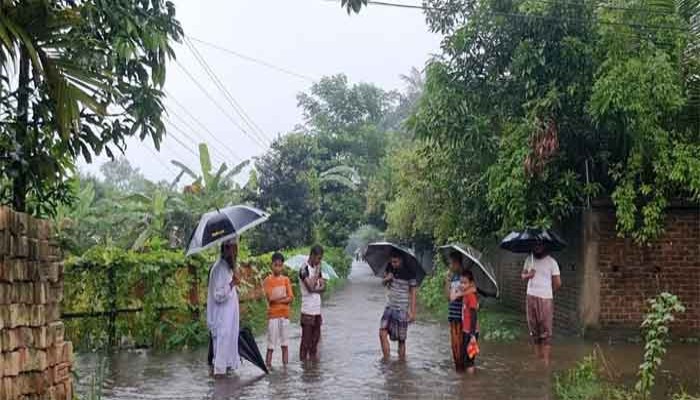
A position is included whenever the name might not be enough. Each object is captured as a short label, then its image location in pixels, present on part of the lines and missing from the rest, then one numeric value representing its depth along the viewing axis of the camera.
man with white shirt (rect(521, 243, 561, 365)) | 10.04
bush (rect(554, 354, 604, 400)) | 7.69
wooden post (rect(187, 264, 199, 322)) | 11.95
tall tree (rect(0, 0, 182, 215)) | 5.48
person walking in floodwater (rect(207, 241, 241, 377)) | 9.25
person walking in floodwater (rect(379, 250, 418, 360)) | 10.34
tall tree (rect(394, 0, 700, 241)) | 11.05
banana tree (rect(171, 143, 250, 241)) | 19.08
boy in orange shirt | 10.09
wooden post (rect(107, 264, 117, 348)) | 11.35
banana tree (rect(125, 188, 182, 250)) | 18.34
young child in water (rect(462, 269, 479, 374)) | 9.48
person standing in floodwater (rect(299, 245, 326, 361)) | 10.32
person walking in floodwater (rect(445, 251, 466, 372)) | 9.59
